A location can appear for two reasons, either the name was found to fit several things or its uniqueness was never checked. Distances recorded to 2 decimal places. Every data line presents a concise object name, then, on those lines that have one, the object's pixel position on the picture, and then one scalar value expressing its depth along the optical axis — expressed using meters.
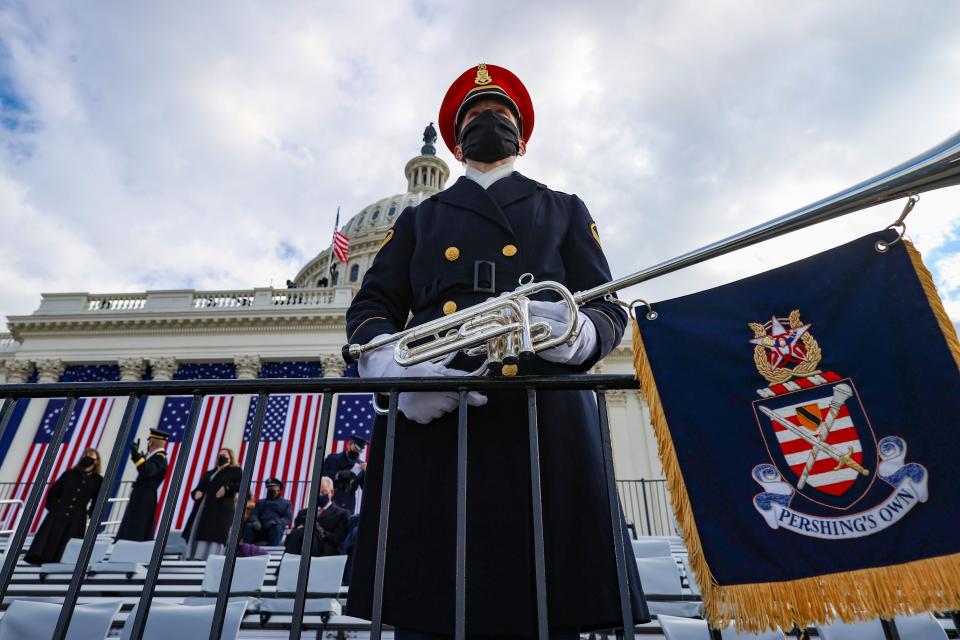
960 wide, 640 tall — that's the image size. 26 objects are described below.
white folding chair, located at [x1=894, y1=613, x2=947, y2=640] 2.55
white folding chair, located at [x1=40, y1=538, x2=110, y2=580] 7.32
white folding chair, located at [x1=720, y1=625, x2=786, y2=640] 2.84
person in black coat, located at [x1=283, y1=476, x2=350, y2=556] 7.48
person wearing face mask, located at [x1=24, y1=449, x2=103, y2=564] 8.27
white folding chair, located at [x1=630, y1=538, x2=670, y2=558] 6.15
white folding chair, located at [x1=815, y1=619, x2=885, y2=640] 2.63
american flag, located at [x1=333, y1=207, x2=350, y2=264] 28.03
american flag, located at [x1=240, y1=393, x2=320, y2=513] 16.34
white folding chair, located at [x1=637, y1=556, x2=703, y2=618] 4.44
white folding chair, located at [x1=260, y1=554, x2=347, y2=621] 4.92
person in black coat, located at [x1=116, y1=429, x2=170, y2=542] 9.30
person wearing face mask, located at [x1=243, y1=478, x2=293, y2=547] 9.53
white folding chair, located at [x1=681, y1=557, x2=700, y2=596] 4.76
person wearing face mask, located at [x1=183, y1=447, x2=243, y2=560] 8.84
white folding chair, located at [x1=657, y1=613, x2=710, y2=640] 2.64
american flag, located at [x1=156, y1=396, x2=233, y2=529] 17.16
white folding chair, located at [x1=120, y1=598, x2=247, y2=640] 2.99
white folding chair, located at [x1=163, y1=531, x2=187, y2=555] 9.90
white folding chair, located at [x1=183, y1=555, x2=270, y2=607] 5.30
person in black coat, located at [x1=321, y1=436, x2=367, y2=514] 8.66
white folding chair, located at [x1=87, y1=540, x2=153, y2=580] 6.85
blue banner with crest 1.32
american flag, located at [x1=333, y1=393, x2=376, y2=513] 17.92
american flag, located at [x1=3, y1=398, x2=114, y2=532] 17.38
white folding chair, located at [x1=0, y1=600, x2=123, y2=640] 2.88
